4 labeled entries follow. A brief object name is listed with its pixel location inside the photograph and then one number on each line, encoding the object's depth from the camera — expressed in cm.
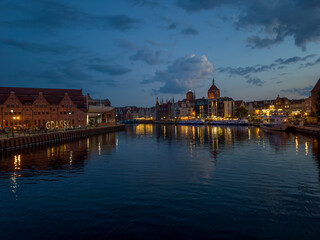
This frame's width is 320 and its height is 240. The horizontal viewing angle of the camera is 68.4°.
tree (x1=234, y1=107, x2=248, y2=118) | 17212
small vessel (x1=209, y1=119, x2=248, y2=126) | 15198
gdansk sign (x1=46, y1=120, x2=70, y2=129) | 8969
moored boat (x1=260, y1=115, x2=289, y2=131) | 8850
